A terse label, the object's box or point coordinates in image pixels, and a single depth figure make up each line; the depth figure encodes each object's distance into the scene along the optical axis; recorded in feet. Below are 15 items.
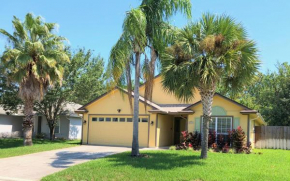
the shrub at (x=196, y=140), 57.26
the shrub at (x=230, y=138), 55.01
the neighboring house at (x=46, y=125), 90.85
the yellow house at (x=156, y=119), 58.49
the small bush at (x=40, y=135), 91.91
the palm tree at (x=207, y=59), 38.06
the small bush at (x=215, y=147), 54.13
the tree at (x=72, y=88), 71.97
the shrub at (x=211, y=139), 56.44
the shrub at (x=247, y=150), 52.70
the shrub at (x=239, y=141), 53.01
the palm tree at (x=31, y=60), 58.44
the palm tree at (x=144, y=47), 42.55
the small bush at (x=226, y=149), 52.65
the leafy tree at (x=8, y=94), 69.21
